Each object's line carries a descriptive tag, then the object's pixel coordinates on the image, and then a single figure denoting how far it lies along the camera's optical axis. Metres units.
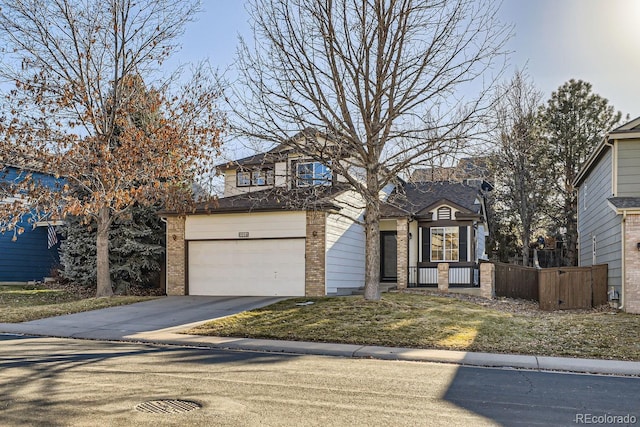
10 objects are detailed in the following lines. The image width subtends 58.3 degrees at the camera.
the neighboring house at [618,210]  16.22
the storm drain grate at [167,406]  6.43
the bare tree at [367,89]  15.25
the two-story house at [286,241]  19.89
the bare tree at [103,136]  18.98
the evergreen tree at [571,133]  32.62
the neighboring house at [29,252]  27.28
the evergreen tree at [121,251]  23.92
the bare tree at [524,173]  31.67
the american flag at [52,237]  27.56
